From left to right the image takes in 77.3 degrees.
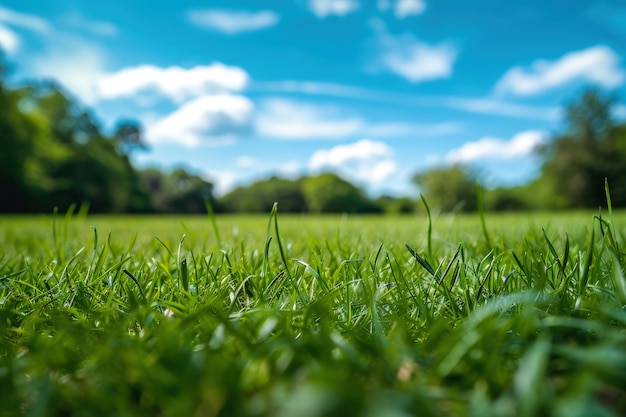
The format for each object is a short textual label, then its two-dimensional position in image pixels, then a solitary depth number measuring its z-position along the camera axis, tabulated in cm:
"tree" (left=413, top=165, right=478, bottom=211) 4200
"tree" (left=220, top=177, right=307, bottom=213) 6650
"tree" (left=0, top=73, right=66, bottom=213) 2433
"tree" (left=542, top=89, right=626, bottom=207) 3294
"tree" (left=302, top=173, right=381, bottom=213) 6219
